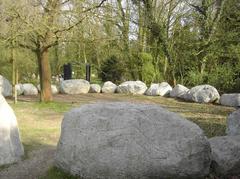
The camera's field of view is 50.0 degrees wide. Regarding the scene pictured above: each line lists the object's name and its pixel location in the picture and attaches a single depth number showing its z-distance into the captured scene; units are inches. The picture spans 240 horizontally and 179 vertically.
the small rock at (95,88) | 465.5
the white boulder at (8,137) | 159.8
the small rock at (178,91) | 398.0
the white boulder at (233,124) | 176.0
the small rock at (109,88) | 470.2
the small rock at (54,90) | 459.9
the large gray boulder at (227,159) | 132.5
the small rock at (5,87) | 415.1
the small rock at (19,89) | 432.1
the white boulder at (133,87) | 448.2
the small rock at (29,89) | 440.2
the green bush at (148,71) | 500.5
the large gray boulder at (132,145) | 121.3
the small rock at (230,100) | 328.8
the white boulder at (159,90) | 422.2
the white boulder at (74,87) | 452.1
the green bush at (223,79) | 401.6
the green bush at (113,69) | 544.2
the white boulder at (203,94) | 359.4
